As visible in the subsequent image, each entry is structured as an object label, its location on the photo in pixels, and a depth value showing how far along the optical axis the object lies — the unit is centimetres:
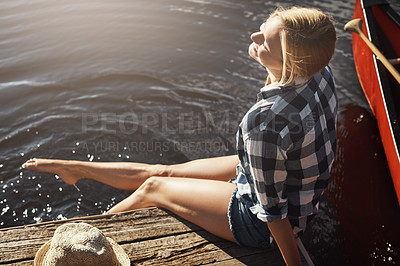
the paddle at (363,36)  390
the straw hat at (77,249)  226
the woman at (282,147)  199
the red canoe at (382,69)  409
